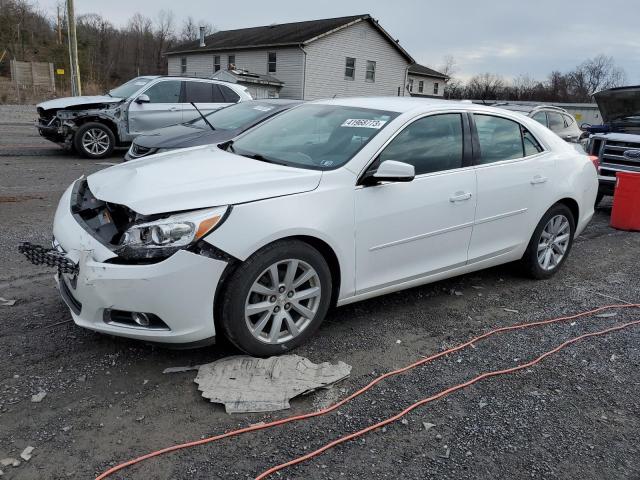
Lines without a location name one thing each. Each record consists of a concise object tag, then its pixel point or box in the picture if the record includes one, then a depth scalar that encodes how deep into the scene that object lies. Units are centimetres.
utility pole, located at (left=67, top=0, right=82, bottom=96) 2052
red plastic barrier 783
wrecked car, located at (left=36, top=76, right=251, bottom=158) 1134
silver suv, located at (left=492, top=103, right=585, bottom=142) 1091
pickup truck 897
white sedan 304
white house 3347
